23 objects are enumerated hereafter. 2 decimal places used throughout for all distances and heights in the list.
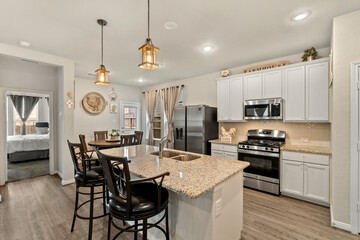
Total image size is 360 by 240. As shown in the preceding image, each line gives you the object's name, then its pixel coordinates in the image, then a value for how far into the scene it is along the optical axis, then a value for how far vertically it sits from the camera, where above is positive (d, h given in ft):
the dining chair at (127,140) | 12.89 -1.61
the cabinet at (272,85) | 10.90 +2.31
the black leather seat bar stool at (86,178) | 6.04 -2.23
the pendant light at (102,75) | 8.76 +2.30
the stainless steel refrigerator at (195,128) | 13.20 -0.67
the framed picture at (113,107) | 19.39 +1.44
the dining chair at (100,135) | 16.53 -1.54
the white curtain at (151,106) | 20.29 +1.63
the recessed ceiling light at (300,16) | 6.93 +4.36
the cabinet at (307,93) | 9.41 +1.54
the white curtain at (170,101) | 17.74 +1.94
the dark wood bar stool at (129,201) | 4.09 -2.21
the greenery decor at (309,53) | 9.90 +3.90
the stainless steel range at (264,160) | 9.97 -2.53
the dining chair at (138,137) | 14.66 -1.57
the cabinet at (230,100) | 12.62 +1.53
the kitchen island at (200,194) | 4.58 -2.32
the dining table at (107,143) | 12.52 -1.85
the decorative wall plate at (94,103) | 17.43 +1.79
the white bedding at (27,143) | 16.53 -2.40
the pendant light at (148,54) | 5.95 +2.34
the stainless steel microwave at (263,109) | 10.82 +0.74
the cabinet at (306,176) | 8.71 -3.10
